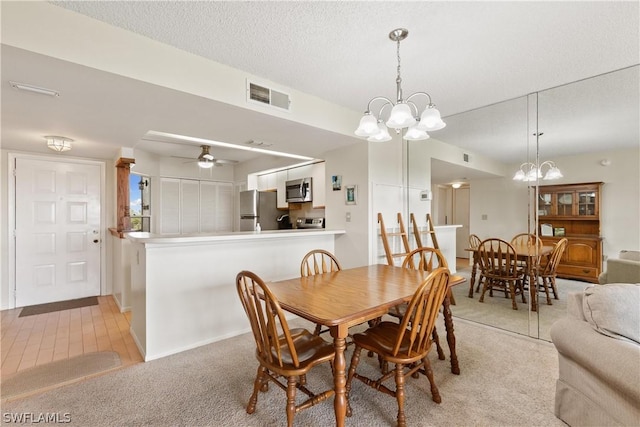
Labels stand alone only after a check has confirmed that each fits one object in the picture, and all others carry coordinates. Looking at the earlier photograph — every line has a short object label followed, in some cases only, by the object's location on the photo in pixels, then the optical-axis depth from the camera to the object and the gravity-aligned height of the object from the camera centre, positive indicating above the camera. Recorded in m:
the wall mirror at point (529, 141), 2.73 +0.71
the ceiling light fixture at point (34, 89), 1.96 +0.86
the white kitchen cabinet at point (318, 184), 4.61 +0.43
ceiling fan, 4.41 +0.79
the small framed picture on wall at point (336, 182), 3.85 +0.39
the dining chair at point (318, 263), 2.29 -0.54
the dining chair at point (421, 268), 2.31 -0.58
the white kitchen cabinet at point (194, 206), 5.68 +0.12
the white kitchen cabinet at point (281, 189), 5.47 +0.43
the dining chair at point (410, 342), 1.60 -0.79
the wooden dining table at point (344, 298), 1.47 -0.53
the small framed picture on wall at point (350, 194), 3.64 +0.21
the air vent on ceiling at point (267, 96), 2.49 +1.02
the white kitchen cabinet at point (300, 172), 4.89 +0.68
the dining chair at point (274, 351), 1.49 -0.80
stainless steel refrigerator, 5.62 +0.03
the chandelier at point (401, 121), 1.83 +0.58
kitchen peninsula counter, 2.48 -0.67
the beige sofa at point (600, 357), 1.30 -0.71
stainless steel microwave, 4.81 +0.36
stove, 4.93 -0.20
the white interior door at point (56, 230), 3.86 -0.25
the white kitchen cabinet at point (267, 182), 5.91 +0.62
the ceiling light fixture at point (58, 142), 3.22 +0.78
